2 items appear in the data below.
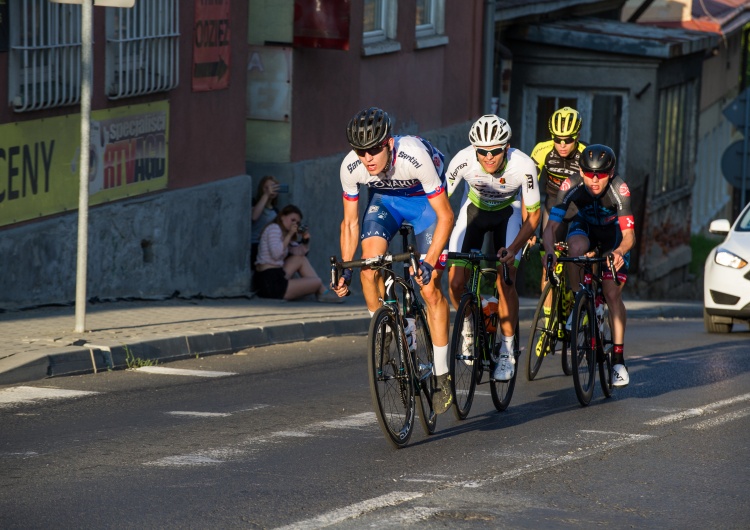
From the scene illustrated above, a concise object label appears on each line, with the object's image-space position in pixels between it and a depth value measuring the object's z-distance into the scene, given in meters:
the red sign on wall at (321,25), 17.48
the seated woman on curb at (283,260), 16.53
